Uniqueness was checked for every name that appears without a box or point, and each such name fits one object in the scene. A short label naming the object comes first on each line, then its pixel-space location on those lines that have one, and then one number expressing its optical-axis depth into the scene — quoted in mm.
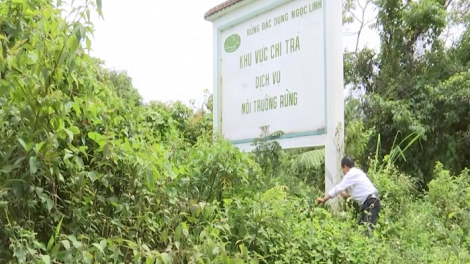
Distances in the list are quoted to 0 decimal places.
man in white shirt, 4254
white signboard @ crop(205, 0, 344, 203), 3893
